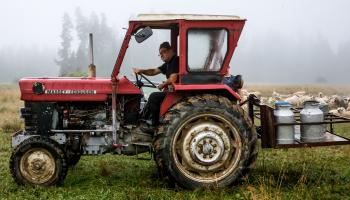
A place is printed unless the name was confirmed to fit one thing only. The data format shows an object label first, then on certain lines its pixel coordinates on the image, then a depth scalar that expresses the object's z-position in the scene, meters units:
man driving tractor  7.36
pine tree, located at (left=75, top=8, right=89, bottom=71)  86.62
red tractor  6.87
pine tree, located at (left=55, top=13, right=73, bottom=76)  87.31
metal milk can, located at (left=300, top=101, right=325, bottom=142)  7.48
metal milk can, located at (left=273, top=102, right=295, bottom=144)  7.40
